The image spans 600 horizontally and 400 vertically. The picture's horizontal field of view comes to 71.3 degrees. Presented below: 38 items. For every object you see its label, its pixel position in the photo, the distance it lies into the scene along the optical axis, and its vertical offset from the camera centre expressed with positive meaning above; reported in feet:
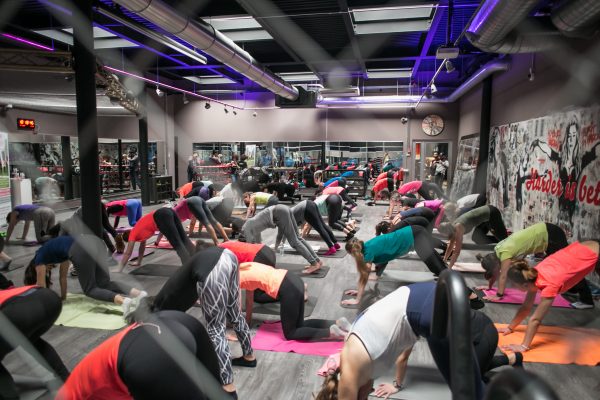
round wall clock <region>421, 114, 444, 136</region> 47.60 +3.55
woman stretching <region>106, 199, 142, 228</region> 23.70 -3.16
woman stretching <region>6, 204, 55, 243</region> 22.41 -3.50
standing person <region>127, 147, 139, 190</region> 46.14 -1.30
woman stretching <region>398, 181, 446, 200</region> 31.14 -2.51
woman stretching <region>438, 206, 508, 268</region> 19.29 -3.17
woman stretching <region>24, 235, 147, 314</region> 12.64 -3.41
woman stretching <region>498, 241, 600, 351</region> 10.51 -3.05
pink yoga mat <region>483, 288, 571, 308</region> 14.57 -5.10
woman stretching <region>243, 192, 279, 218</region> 25.46 -2.70
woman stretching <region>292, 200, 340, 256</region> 19.88 -2.92
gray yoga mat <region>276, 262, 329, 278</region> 17.98 -5.12
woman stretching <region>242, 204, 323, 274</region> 17.58 -3.01
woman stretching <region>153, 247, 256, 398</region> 9.07 -3.03
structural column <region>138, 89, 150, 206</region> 37.60 -0.52
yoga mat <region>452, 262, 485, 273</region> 18.67 -5.02
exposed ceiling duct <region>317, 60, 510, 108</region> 37.53 +5.67
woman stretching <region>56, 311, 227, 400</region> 5.13 -2.66
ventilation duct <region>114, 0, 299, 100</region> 15.03 +5.35
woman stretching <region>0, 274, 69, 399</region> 7.75 -3.20
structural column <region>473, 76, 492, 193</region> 32.02 +2.20
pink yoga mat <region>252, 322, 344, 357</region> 11.05 -5.15
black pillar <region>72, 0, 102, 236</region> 16.51 +1.53
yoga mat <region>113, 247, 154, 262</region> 20.63 -5.17
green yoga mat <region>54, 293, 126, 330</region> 12.94 -5.26
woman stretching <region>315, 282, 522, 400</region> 6.09 -2.89
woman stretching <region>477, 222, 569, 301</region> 14.01 -3.13
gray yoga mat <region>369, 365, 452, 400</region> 8.98 -5.13
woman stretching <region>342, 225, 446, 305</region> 13.92 -3.17
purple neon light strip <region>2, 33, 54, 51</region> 21.40 +5.87
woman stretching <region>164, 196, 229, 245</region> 20.49 -2.93
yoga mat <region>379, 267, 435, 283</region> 17.29 -5.10
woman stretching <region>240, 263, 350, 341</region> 10.87 -3.71
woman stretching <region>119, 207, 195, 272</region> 16.30 -3.05
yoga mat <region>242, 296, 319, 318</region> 13.96 -5.22
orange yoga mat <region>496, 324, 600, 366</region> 10.64 -5.09
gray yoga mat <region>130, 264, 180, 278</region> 18.12 -5.16
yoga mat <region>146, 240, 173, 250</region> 23.18 -5.16
